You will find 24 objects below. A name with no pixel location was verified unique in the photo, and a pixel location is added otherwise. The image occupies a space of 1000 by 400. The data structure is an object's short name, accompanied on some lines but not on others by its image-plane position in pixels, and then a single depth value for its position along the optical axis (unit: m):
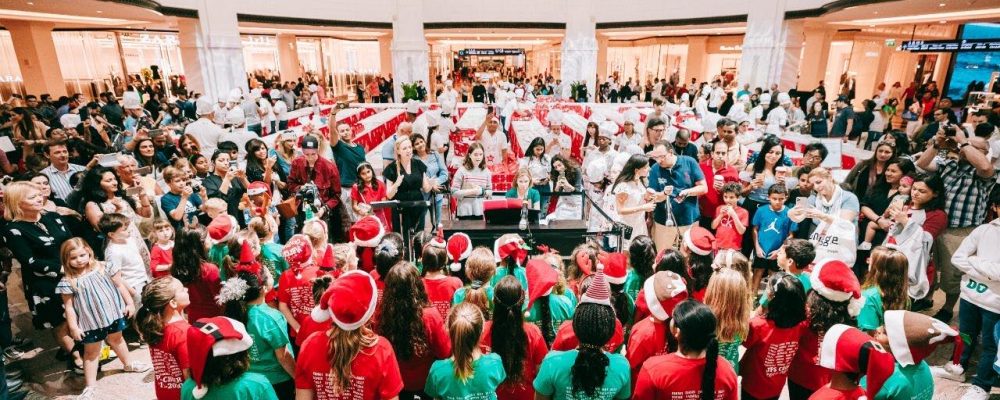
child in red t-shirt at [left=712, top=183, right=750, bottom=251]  4.12
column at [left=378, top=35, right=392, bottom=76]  23.23
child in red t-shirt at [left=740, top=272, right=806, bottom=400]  2.45
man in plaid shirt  4.34
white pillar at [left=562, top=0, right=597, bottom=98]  20.28
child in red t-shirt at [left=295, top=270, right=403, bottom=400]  2.04
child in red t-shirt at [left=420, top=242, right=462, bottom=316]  2.97
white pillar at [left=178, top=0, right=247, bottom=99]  14.83
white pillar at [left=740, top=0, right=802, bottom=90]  16.09
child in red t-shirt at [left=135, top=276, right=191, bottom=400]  2.37
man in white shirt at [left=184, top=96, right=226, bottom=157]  7.23
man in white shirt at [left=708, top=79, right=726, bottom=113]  15.39
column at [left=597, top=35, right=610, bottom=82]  23.84
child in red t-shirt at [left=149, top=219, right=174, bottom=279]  3.70
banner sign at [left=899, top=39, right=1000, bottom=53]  12.24
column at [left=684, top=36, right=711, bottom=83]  23.75
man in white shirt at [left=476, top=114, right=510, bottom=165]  7.59
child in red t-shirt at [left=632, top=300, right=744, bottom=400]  1.98
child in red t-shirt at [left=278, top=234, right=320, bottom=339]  3.01
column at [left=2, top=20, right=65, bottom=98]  16.25
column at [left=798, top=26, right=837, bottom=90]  17.84
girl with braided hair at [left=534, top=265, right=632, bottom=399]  2.06
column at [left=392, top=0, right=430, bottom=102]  20.00
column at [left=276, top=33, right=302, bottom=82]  23.08
